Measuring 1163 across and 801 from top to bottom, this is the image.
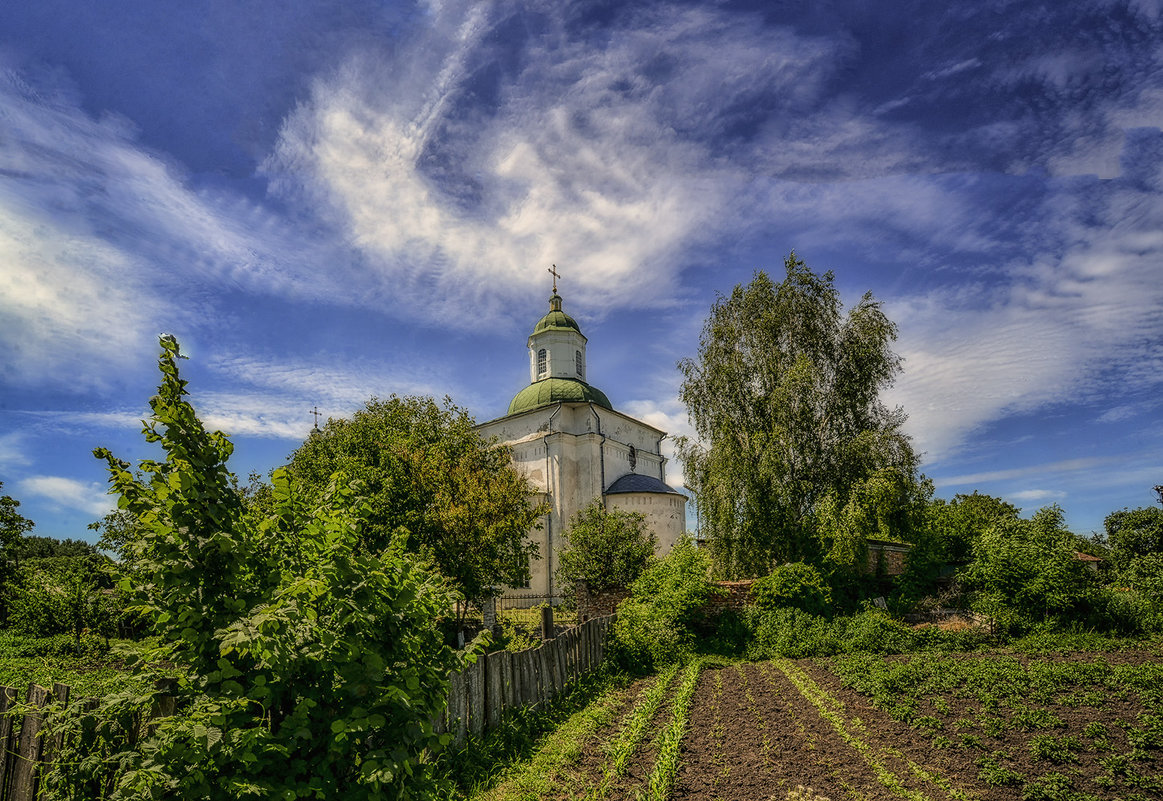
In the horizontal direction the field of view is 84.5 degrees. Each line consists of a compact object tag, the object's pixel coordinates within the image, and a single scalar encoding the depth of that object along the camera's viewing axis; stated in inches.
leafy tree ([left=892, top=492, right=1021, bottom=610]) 736.3
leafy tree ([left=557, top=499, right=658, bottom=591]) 812.6
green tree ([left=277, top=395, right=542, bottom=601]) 782.5
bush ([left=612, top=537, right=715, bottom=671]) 557.0
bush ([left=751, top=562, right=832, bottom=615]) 673.0
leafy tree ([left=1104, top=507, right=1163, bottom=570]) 1183.6
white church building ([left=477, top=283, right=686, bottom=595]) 1200.8
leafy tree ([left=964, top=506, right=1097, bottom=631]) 597.0
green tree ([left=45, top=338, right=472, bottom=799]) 109.0
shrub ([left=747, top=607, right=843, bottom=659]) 585.9
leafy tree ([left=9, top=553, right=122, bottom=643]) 646.5
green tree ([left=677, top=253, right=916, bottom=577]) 763.4
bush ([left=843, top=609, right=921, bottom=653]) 568.4
